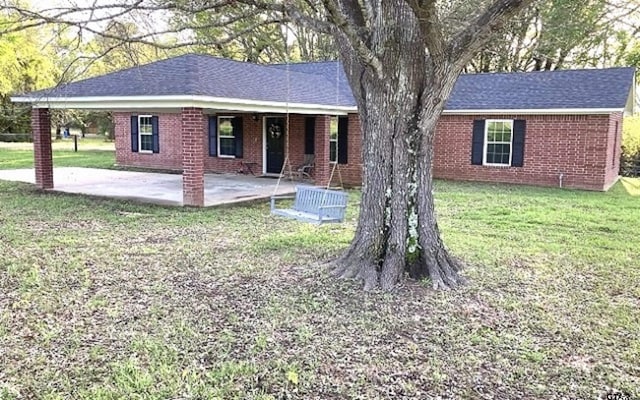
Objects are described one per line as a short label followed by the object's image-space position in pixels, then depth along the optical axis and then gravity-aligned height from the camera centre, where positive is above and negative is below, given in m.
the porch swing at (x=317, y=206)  8.09 -1.05
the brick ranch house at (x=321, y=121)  11.47 +0.60
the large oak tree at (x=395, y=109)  5.66 +0.34
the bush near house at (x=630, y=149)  19.73 -0.16
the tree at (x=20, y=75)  24.19 +3.30
